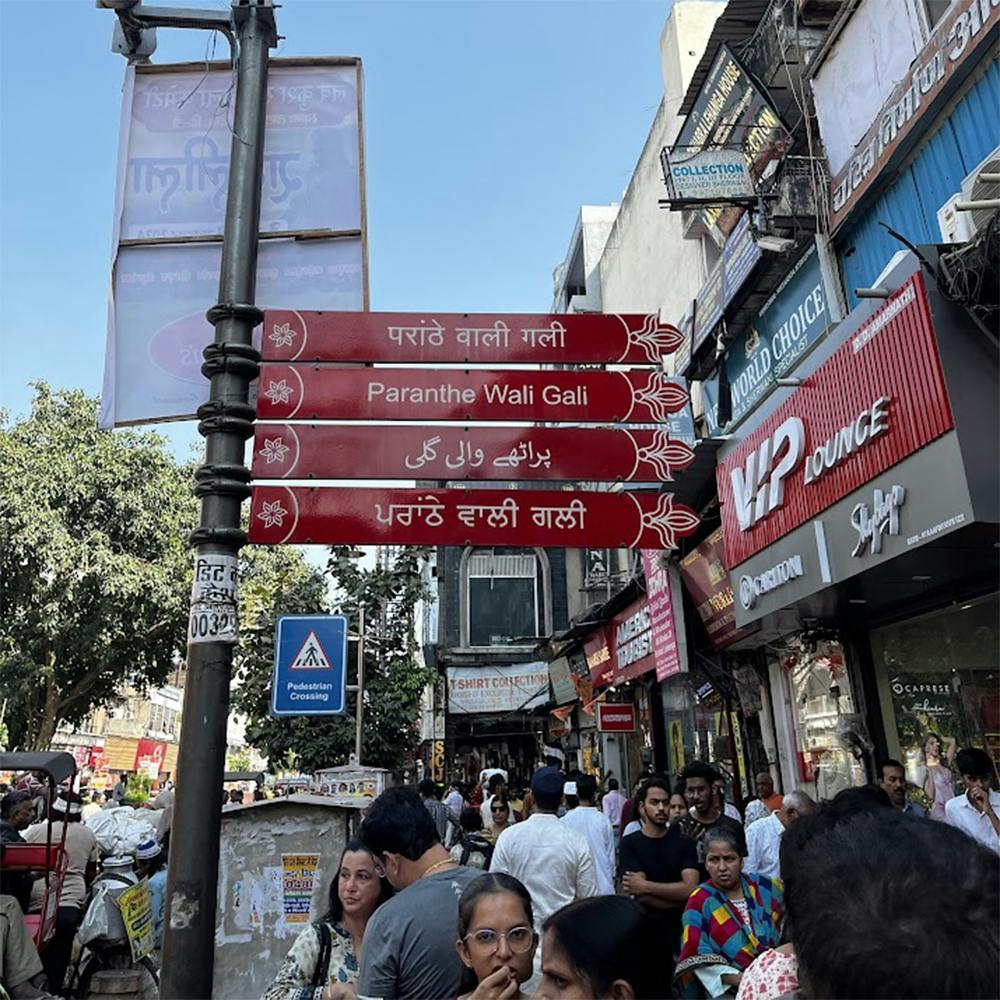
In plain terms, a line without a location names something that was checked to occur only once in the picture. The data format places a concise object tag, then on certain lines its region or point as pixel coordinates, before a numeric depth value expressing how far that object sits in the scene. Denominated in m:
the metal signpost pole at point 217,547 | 3.11
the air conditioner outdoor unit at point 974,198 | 6.72
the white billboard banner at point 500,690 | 24.44
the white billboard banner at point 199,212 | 4.45
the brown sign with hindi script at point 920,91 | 7.05
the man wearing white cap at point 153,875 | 7.15
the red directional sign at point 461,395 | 4.43
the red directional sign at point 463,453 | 4.33
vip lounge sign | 5.81
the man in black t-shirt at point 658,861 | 4.71
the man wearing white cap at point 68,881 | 6.75
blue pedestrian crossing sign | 7.38
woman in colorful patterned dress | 3.12
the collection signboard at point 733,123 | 11.17
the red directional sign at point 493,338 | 4.58
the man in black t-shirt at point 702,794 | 5.58
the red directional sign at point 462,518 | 4.26
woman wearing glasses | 2.19
